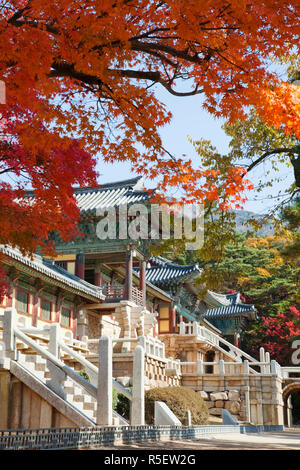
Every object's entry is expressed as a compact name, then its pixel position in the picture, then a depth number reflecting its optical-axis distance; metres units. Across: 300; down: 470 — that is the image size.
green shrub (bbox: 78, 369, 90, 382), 18.67
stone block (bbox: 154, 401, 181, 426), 13.27
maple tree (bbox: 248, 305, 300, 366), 43.34
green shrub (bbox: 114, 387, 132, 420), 18.22
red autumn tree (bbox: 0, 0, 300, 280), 7.64
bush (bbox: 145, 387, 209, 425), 18.89
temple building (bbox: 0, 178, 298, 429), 12.31
